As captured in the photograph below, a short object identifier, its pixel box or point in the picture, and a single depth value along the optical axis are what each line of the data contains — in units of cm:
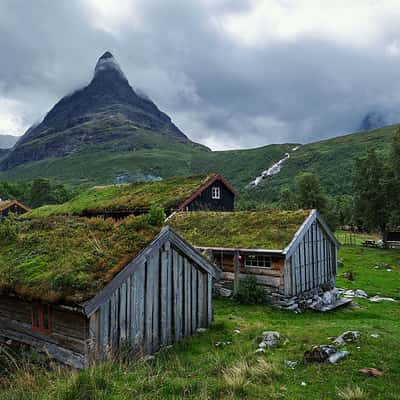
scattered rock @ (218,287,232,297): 1962
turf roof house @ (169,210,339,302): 1822
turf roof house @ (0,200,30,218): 6070
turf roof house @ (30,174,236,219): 3179
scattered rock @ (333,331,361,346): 967
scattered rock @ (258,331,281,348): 1019
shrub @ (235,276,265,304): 1858
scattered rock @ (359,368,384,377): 760
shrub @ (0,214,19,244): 1374
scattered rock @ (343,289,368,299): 2145
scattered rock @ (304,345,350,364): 838
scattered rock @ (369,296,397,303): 2002
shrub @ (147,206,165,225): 1178
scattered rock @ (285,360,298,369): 835
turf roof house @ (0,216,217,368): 920
